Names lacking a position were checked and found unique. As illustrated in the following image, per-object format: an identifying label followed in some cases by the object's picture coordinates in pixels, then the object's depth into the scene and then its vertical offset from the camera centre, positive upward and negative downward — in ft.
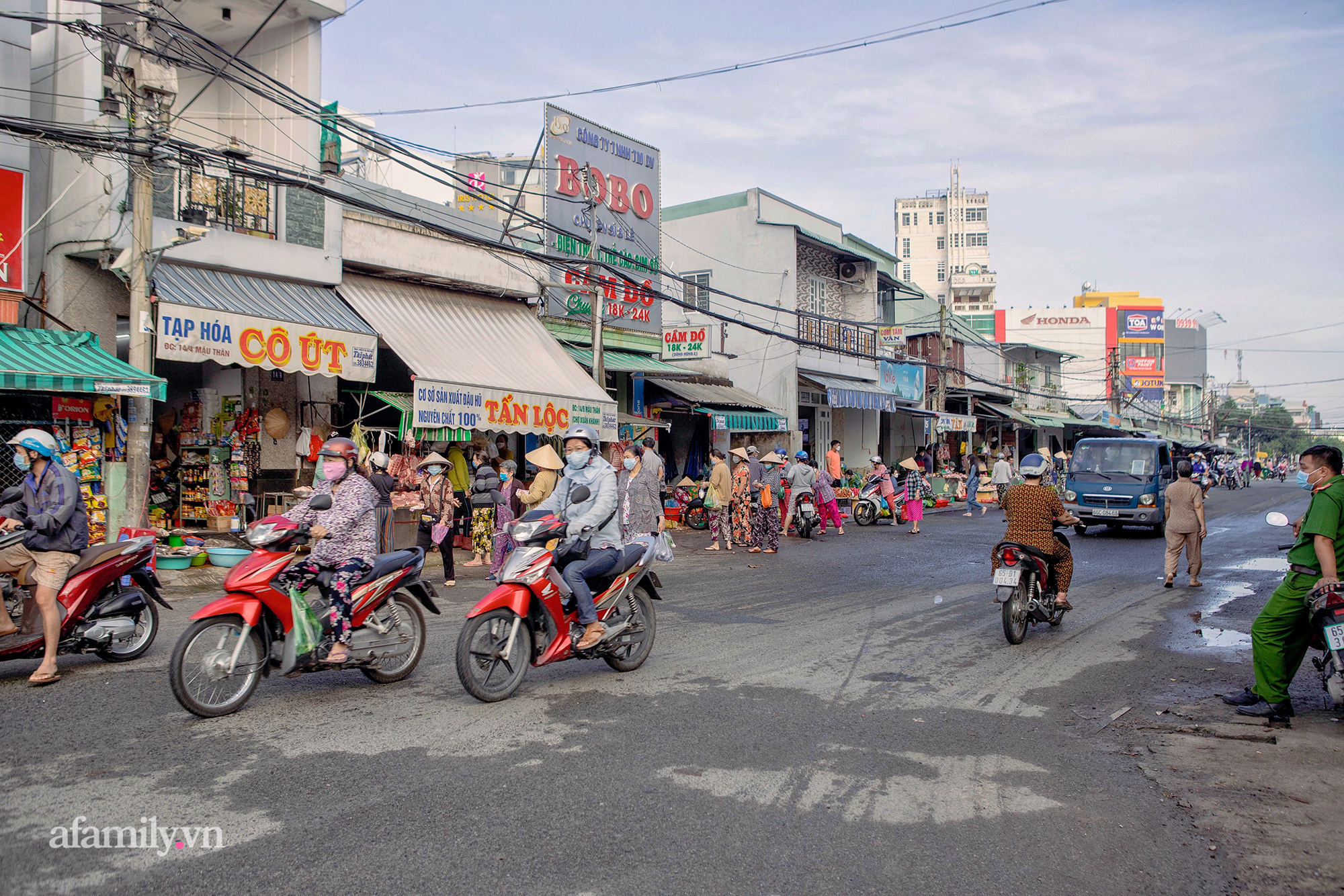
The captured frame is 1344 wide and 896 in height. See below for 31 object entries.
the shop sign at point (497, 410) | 43.88 +2.78
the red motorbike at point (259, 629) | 17.65 -3.37
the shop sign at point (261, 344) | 36.86 +5.14
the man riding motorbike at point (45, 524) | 20.27 -1.37
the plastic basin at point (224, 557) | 37.99 -3.87
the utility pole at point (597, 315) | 53.72 +8.72
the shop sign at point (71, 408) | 35.81 +2.10
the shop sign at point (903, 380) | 106.11 +10.08
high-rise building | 379.55 +96.19
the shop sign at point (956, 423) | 109.50 +5.11
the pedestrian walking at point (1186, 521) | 39.07 -2.32
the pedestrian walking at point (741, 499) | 53.31 -2.00
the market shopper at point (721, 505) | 52.70 -2.34
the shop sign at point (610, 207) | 62.44 +18.51
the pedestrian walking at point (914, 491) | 66.90 -1.86
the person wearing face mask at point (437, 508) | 39.11 -1.91
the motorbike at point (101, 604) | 20.99 -3.40
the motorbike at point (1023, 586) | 26.45 -3.58
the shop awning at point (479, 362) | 45.09 +5.49
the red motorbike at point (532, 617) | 19.19 -3.34
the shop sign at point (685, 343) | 64.54 +8.60
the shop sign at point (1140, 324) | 270.67 +41.85
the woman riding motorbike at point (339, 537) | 19.42 -1.57
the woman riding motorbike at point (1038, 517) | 27.96 -1.56
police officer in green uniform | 18.40 -2.67
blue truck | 63.36 -1.06
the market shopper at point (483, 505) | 41.01 -1.89
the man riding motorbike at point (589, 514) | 20.84 -1.13
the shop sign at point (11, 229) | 35.53 +8.99
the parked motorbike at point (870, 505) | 73.67 -3.18
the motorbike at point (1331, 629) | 17.99 -3.18
